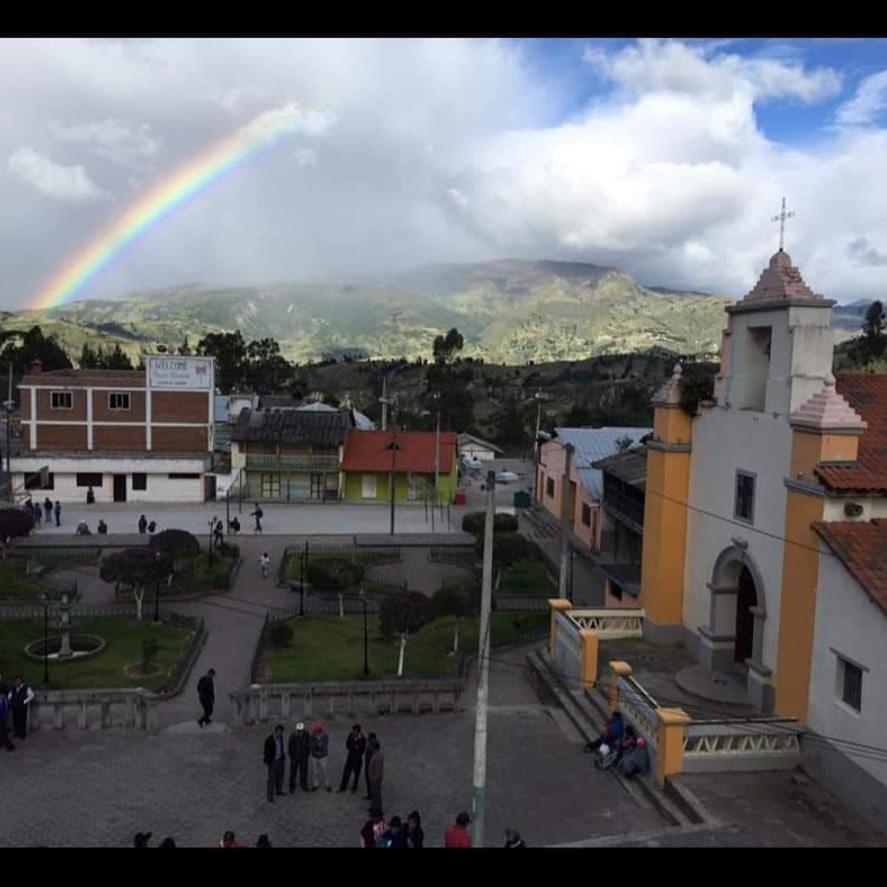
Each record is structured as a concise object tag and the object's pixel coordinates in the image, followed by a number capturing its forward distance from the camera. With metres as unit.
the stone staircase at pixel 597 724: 13.62
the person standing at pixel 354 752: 14.69
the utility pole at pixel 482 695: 11.21
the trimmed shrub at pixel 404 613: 20.66
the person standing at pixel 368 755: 14.12
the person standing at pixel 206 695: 17.52
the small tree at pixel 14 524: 31.44
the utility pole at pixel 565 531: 20.75
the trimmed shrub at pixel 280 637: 22.73
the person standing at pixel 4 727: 16.12
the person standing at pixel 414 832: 11.65
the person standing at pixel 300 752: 14.62
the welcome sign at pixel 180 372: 48.25
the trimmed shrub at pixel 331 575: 26.83
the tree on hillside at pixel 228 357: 86.62
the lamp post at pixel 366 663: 20.89
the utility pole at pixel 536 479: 47.46
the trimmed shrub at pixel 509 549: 28.92
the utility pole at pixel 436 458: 46.27
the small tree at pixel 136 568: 24.23
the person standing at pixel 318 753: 14.69
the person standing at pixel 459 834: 11.66
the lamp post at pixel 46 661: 19.62
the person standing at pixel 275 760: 14.23
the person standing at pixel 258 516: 39.12
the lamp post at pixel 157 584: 24.23
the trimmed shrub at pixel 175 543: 29.22
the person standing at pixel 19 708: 16.55
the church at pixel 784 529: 14.27
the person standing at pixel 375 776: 13.93
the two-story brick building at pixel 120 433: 46.44
